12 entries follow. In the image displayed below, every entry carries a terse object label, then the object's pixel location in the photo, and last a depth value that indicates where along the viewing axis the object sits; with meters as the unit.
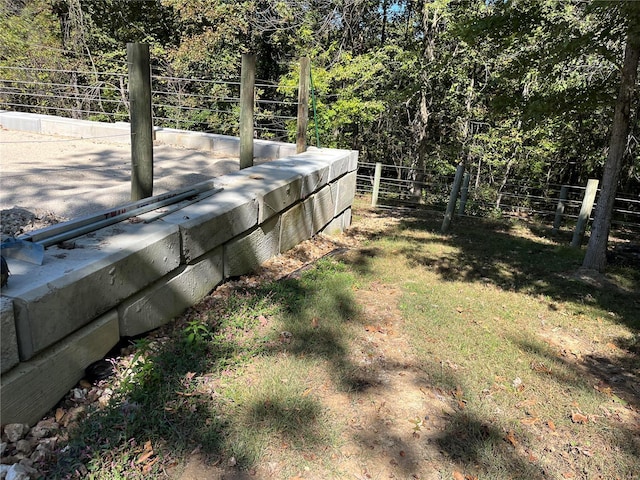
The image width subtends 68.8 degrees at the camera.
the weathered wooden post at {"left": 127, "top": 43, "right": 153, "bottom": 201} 3.30
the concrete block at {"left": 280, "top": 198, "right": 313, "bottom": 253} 4.78
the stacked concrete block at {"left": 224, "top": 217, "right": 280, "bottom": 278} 3.77
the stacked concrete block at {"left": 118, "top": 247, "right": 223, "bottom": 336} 2.64
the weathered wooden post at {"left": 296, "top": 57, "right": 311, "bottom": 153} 6.24
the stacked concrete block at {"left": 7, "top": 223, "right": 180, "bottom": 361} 1.95
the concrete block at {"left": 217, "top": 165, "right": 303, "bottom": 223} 4.10
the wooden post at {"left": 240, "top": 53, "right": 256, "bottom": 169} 5.03
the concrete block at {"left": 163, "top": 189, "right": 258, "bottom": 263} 3.11
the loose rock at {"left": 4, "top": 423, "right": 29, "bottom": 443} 1.94
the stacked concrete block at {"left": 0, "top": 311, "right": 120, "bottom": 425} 1.94
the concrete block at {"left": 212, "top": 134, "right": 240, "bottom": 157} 7.42
